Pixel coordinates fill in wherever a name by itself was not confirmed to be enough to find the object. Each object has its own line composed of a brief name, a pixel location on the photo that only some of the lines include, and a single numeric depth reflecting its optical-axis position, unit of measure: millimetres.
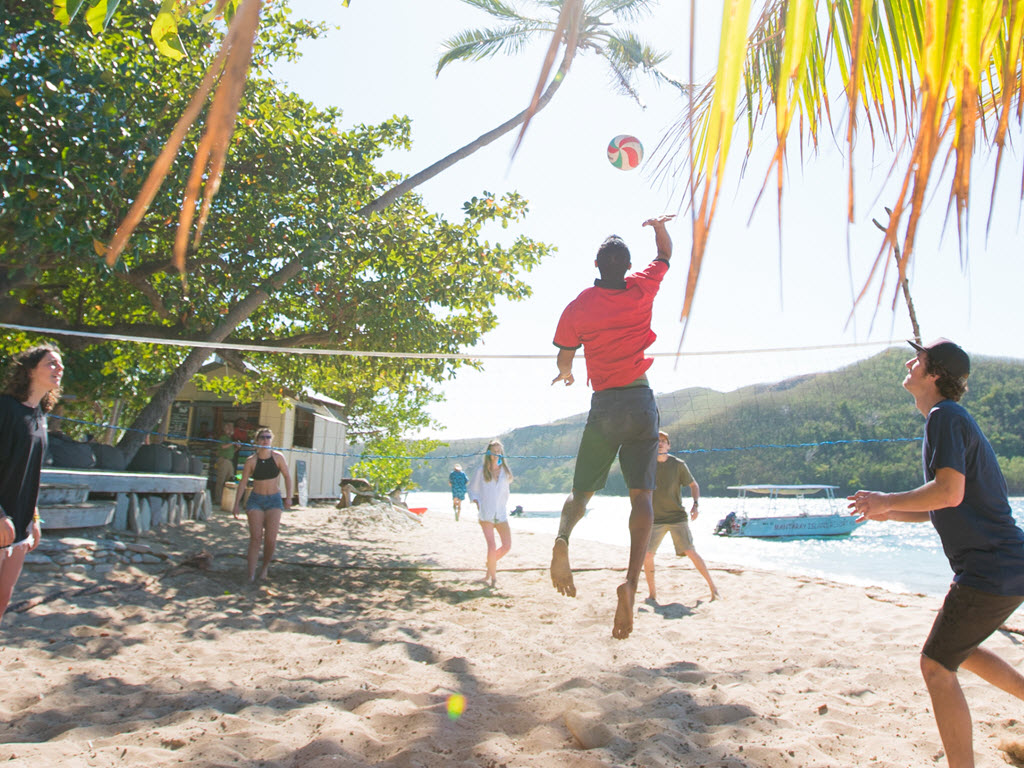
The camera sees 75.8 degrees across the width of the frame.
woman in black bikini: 6559
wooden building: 17453
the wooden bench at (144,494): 7531
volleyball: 5375
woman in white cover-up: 7441
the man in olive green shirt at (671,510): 6516
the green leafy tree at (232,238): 6270
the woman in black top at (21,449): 3039
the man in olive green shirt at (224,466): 14234
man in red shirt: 3371
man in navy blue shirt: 2246
